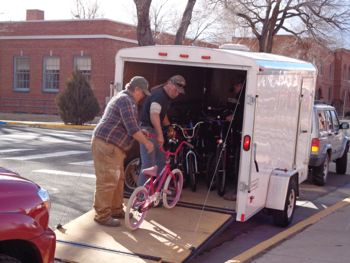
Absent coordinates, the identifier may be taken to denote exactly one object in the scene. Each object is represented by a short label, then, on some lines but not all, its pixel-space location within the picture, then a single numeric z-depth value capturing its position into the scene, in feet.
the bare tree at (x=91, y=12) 221.66
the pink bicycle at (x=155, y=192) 20.80
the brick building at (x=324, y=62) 118.32
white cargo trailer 19.80
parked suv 37.04
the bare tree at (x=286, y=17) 110.32
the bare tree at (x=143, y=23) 74.59
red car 11.88
